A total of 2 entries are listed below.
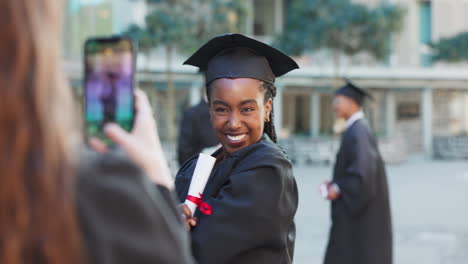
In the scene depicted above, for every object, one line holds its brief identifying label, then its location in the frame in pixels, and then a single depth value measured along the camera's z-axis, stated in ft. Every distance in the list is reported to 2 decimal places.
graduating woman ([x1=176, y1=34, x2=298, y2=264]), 5.91
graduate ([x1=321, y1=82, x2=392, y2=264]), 17.19
